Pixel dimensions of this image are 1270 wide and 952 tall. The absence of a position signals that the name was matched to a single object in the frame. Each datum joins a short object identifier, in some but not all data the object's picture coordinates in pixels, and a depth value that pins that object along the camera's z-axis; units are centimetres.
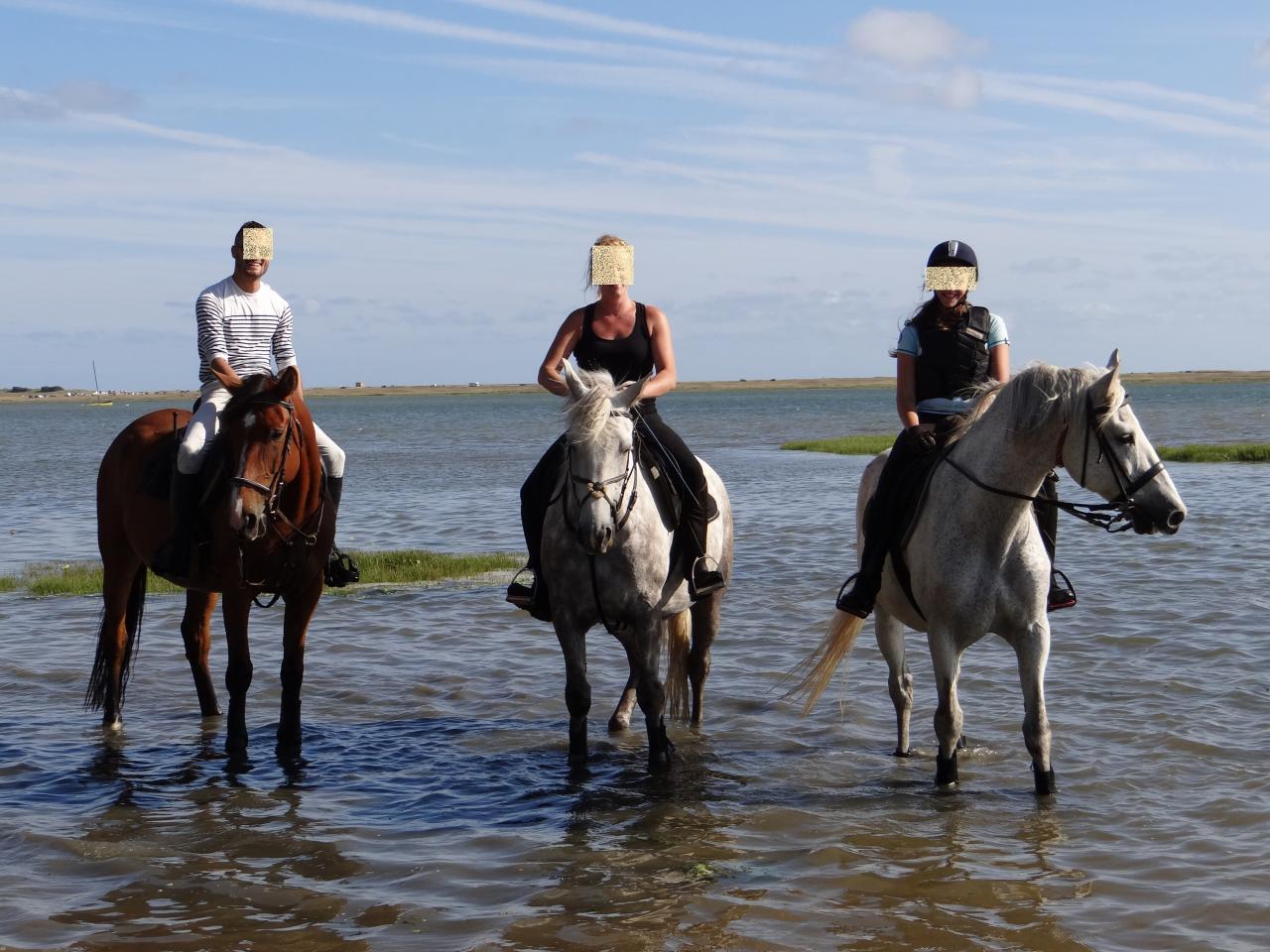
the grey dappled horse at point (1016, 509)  664
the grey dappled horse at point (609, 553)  748
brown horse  813
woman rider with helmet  798
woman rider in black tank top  842
